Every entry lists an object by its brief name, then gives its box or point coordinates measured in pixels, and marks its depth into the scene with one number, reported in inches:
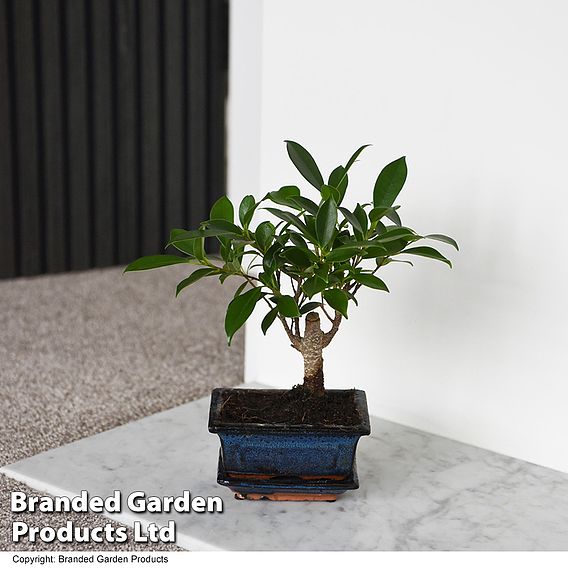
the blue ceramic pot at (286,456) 48.3
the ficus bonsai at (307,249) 46.8
